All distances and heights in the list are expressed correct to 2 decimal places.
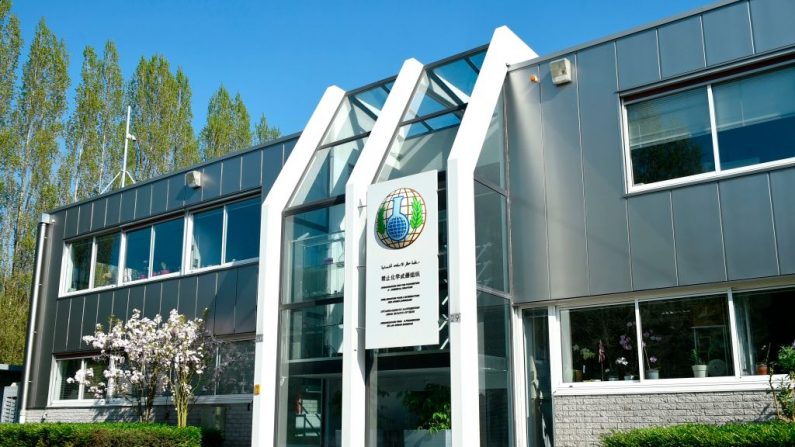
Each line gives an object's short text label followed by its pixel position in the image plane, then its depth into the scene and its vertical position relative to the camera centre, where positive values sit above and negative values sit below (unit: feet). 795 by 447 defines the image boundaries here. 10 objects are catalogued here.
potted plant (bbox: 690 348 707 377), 31.91 +1.79
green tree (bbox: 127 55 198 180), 109.70 +39.54
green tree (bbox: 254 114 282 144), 132.16 +44.98
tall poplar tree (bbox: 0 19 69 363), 96.78 +30.98
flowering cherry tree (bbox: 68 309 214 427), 46.65 +3.16
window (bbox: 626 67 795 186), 32.65 +11.56
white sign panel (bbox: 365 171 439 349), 32.86 +6.03
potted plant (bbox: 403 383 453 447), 32.48 -0.07
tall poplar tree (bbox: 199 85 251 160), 121.22 +42.62
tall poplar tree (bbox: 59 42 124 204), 104.27 +36.03
